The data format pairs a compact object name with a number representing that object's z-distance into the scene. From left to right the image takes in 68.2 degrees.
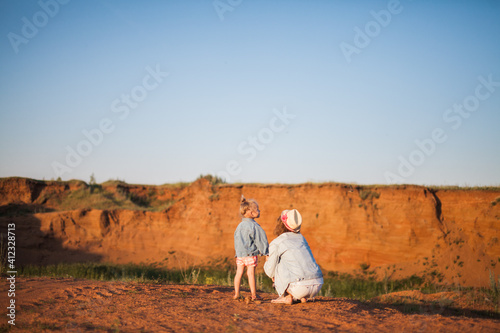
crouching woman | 6.22
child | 6.47
